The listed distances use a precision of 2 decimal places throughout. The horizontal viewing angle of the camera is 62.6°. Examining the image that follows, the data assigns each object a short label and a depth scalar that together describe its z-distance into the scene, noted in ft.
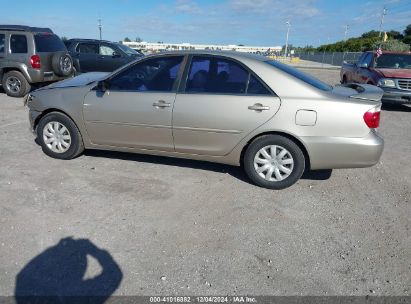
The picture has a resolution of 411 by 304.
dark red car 29.53
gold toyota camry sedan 12.45
